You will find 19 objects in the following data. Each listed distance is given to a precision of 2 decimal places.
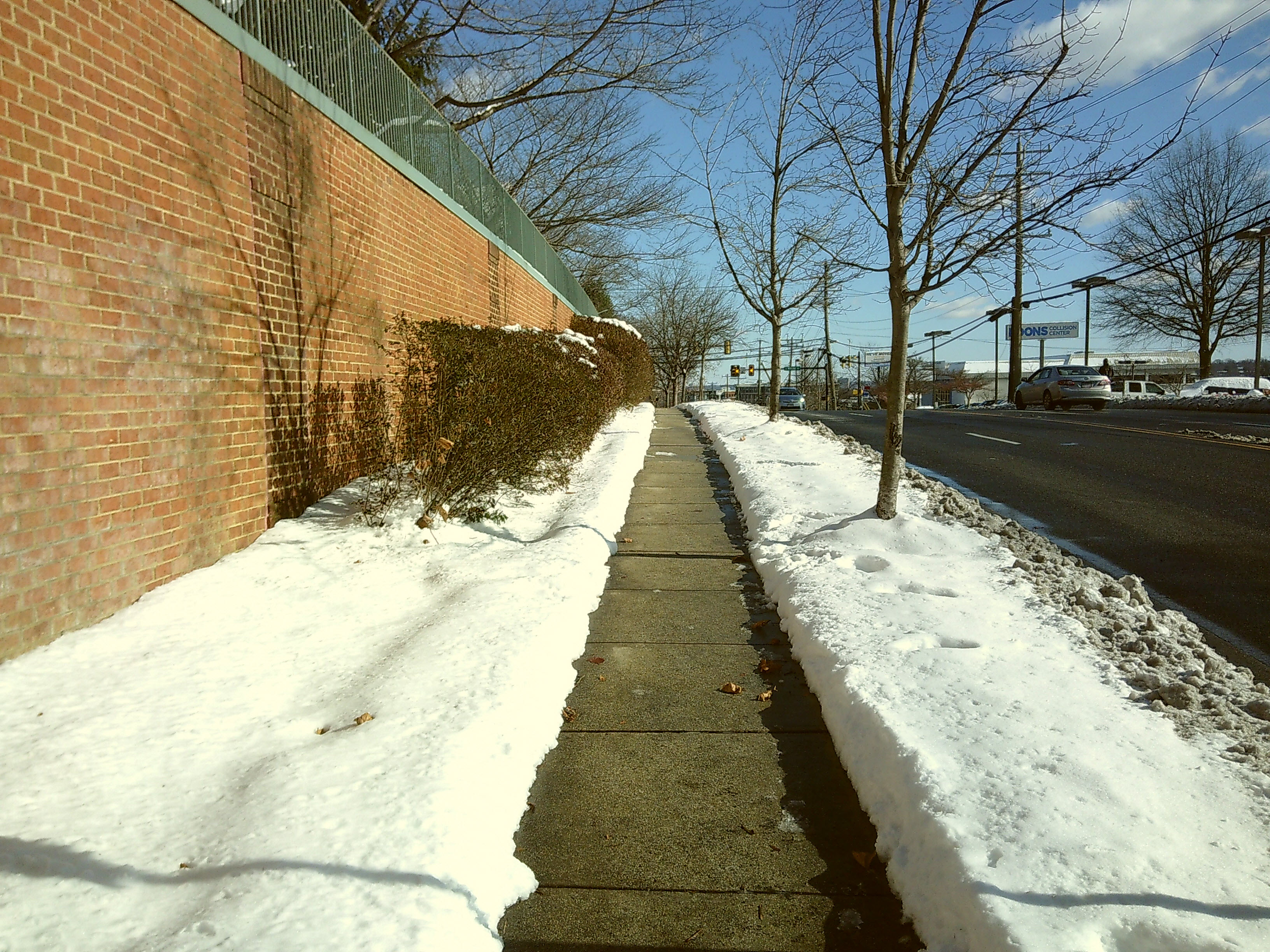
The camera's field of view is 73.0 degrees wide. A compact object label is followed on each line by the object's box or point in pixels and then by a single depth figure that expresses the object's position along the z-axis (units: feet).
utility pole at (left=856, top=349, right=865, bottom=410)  222.48
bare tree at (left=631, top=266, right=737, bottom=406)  171.01
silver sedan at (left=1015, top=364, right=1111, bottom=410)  85.92
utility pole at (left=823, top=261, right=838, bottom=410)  163.53
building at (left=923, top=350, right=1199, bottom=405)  286.05
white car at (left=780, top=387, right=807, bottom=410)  165.99
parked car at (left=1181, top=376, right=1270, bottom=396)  128.99
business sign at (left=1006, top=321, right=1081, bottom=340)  236.84
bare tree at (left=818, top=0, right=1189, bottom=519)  20.93
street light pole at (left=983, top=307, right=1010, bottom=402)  113.64
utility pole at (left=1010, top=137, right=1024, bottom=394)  109.60
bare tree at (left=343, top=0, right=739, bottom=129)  46.70
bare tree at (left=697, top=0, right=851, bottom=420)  52.70
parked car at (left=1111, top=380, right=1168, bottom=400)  154.92
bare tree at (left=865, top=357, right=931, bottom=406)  274.16
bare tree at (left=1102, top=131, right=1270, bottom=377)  144.66
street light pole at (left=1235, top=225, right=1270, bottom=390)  107.65
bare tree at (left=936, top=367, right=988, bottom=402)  289.33
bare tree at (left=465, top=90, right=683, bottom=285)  79.15
